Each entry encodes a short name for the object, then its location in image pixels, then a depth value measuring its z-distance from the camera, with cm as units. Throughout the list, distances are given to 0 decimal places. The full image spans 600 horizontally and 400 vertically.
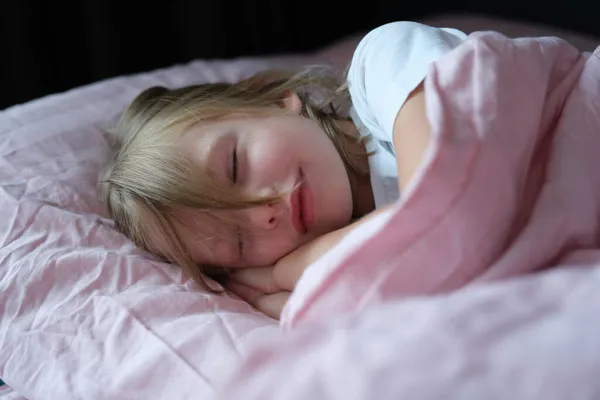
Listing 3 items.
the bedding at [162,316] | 44
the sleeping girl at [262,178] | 87
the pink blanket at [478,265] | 43
